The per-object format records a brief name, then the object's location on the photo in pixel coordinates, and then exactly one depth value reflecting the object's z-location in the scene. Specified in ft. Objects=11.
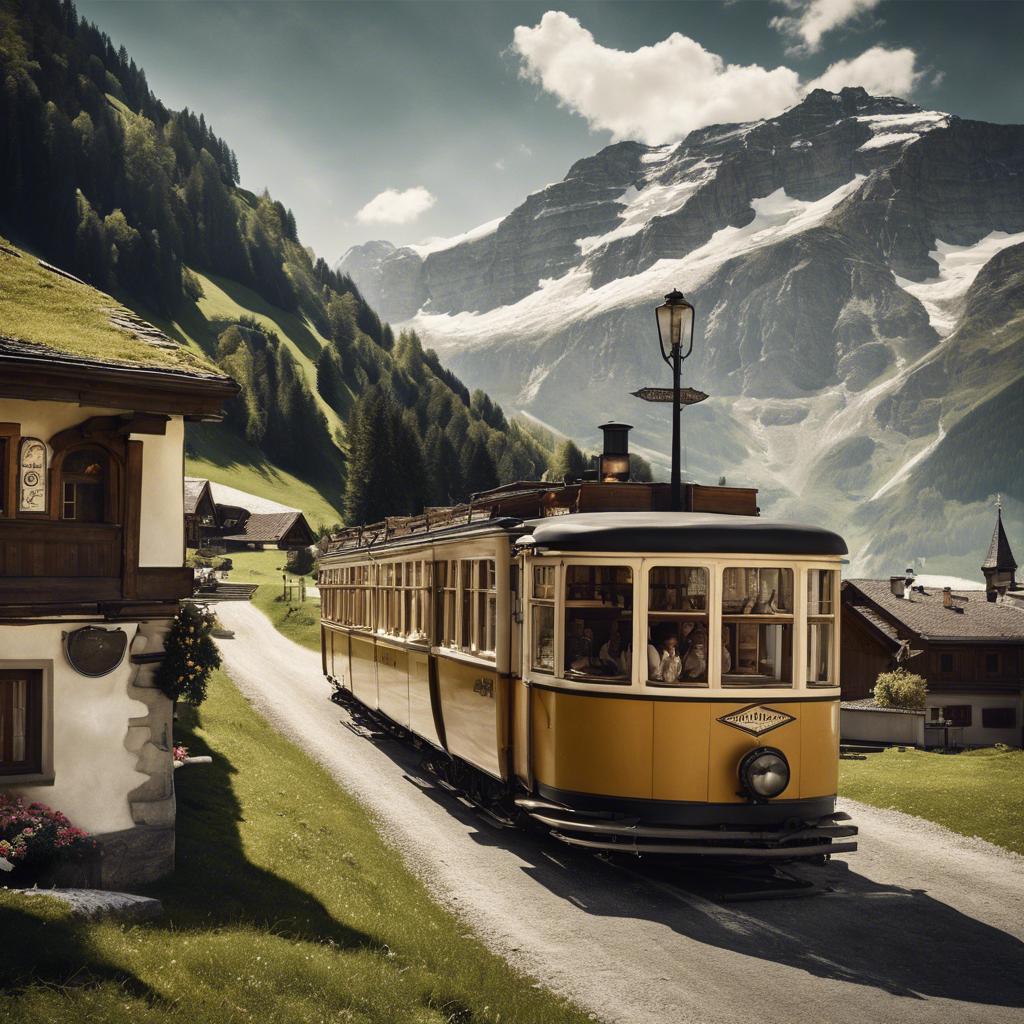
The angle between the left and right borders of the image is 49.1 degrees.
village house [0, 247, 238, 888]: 39.14
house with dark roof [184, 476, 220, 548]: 255.91
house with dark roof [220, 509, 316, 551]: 332.80
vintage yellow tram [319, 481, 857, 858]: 41.42
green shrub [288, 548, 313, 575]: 277.85
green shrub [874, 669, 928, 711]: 159.63
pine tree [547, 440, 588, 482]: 491.43
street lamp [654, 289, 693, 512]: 53.62
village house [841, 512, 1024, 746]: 206.69
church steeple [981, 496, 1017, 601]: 294.87
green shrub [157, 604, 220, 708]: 41.37
